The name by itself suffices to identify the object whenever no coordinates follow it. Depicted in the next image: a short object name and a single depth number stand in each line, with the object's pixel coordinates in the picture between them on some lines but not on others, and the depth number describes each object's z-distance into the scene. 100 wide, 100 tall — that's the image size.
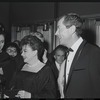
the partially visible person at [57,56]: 4.20
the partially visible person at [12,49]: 5.12
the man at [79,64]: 2.54
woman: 2.65
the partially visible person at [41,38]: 3.98
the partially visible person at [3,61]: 2.93
